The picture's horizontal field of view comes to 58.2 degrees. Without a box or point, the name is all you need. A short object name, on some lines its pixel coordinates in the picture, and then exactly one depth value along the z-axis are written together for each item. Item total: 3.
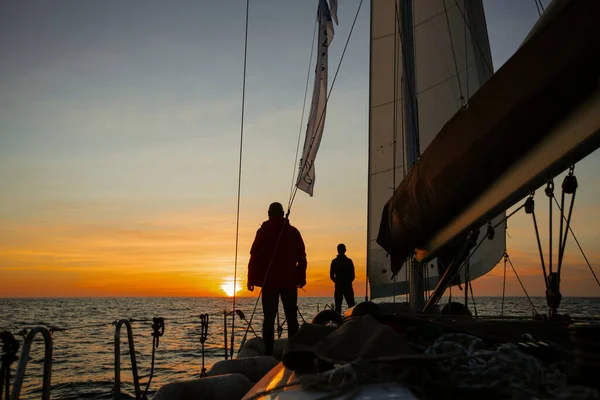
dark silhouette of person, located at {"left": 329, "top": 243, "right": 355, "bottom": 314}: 12.68
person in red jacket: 6.85
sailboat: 2.04
